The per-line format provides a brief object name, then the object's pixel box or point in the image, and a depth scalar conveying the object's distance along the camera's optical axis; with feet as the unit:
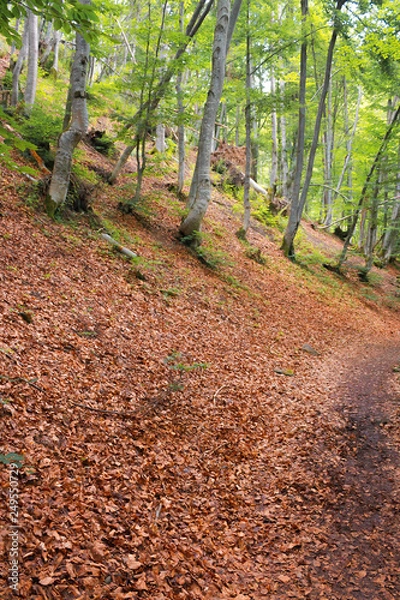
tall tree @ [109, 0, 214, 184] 30.89
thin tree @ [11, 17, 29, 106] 33.98
